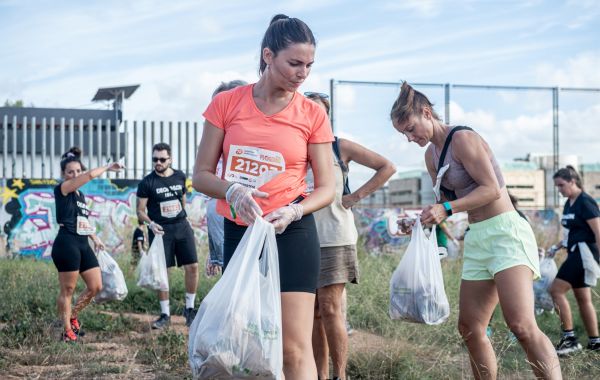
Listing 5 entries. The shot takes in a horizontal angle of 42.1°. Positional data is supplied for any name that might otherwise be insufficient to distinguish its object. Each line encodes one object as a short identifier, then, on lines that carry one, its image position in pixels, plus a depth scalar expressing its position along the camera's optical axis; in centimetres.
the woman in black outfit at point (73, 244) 736
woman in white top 515
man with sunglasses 837
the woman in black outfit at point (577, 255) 778
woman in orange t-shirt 340
